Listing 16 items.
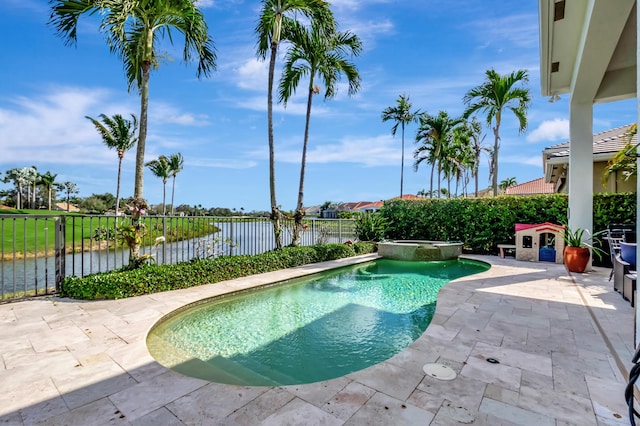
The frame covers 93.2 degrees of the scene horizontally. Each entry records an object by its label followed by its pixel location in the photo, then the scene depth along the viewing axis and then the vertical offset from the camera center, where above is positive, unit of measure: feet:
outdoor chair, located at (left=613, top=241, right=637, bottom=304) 13.50 -2.68
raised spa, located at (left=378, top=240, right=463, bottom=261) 31.81 -4.20
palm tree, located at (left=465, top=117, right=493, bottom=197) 72.74 +17.95
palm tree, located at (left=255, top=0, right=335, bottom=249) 26.84 +17.37
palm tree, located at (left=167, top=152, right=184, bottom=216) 110.22 +17.28
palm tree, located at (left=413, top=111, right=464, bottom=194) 60.23 +15.91
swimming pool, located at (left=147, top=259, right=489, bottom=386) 9.70 -5.15
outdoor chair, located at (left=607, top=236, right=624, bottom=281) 18.26 -2.14
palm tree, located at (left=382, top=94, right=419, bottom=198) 63.77 +20.94
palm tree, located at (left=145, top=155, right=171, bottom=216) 102.91 +14.72
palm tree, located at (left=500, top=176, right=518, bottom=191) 140.36 +14.59
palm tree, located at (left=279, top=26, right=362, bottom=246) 30.27 +15.73
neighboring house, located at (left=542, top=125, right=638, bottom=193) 28.58 +5.55
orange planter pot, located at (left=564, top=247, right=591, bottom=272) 22.40 -3.38
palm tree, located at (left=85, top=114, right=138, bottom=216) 57.31 +15.18
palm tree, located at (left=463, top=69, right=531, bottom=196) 39.17 +15.31
